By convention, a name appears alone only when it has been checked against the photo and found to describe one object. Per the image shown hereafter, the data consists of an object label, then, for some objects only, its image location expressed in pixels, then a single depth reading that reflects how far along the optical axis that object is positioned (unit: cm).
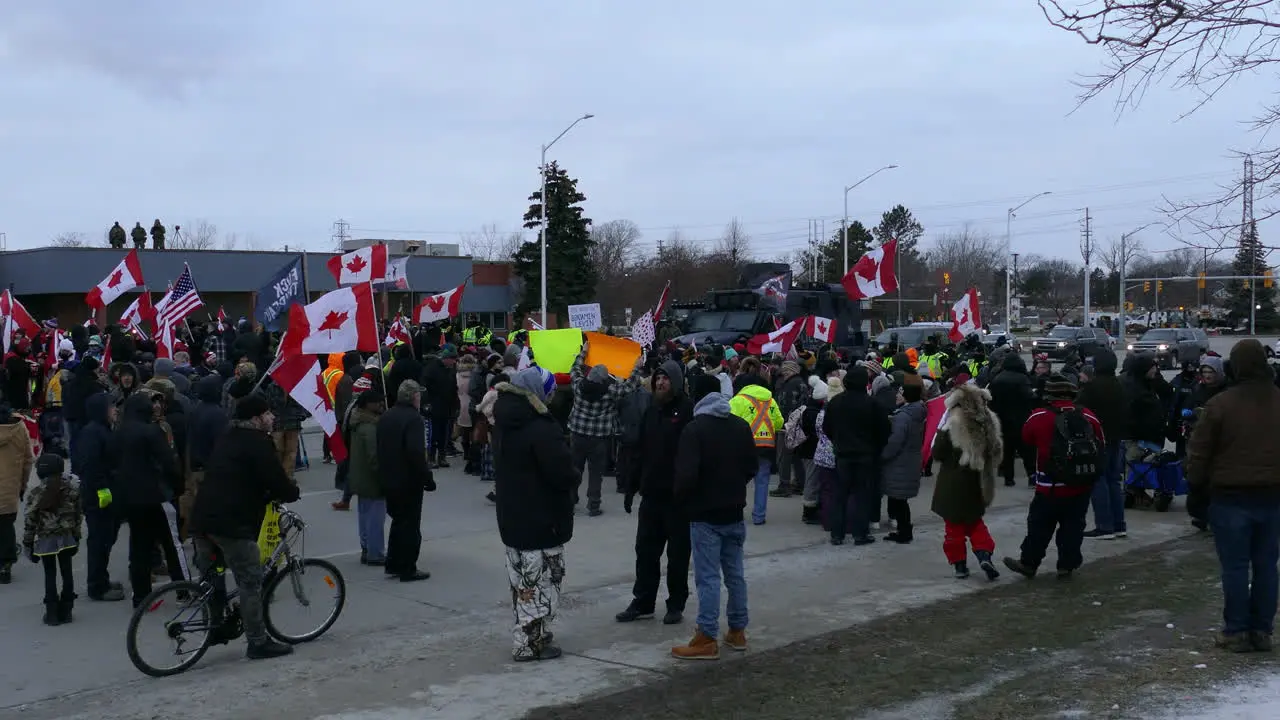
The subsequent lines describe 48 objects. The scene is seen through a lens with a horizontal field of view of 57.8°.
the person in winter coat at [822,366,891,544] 1102
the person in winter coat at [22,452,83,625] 862
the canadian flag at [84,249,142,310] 2147
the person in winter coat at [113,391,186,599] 852
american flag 1952
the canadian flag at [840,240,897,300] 2272
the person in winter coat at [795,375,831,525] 1263
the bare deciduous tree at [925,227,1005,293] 11012
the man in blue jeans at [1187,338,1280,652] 729
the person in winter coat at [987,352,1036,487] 1508
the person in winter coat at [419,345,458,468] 1627
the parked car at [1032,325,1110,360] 4343
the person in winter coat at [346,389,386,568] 1037
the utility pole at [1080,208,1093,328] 5562
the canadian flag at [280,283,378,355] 1098
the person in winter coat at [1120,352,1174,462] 1304
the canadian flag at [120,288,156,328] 2277
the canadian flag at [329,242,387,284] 1678
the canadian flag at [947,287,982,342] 2272
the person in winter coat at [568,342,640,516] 1291
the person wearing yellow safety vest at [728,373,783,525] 1242
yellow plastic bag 812
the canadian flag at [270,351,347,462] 1072
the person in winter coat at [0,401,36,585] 934
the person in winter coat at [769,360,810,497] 1412
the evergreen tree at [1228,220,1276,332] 7931
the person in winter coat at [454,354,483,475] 1633
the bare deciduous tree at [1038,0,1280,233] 781
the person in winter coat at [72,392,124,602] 895
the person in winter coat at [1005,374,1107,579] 955
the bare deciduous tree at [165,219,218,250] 9156
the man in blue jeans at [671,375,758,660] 759
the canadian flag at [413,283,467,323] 2362
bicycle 731
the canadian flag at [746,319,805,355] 1950
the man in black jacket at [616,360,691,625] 856
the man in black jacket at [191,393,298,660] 734
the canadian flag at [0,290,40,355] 2066
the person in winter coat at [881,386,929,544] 1125
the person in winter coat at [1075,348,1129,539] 1178
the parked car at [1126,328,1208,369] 4394
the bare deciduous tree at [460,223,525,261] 9575
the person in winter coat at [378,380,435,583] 989
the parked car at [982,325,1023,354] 4481
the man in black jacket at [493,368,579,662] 753
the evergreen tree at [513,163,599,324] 5416
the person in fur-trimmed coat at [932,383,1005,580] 977
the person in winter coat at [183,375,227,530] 1005
